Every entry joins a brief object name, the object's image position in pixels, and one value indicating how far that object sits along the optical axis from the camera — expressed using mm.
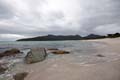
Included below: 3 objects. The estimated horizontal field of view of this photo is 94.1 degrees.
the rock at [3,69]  3833
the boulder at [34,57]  5250
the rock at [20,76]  3041
